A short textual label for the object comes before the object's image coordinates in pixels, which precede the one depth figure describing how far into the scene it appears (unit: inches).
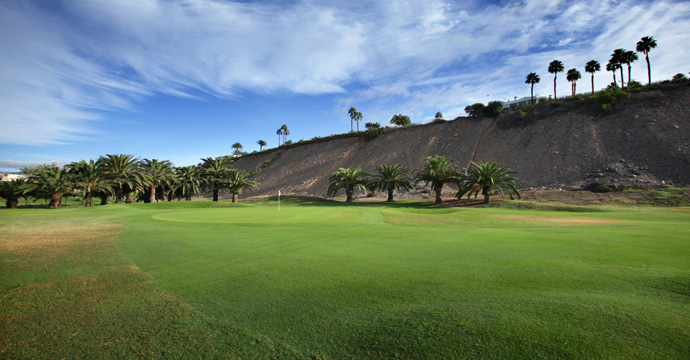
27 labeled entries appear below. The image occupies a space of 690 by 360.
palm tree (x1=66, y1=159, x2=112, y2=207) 1521.9
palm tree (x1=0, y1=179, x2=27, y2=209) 1419.8
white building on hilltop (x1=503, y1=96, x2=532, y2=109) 3154.8
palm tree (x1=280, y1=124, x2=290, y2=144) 5423.2
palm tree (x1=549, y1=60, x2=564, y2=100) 2677.2
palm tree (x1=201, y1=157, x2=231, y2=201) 2026.3
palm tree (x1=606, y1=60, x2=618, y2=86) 2470.5
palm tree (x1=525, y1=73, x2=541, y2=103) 2760.8
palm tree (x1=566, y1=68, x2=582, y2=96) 2588.6
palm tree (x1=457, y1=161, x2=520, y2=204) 1366.9
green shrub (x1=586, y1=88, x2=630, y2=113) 2128.0
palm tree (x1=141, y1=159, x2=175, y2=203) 1817.2
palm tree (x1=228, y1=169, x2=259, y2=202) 1937.7
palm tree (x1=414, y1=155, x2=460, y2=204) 1560.0
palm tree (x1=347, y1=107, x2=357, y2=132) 4463.6
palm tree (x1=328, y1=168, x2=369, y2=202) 1815.9
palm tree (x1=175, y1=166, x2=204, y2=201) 1988.2
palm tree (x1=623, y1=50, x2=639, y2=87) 2401.6
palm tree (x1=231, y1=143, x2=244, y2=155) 6259.8
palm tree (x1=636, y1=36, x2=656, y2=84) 2340.1
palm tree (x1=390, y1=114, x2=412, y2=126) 3663.9
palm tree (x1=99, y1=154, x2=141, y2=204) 1648.6
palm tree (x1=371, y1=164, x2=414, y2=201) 1736.0
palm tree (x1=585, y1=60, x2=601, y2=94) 2576.3
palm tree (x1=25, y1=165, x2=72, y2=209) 1433.3
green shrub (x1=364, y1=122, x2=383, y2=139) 3088.1
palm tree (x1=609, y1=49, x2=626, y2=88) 2431.1
